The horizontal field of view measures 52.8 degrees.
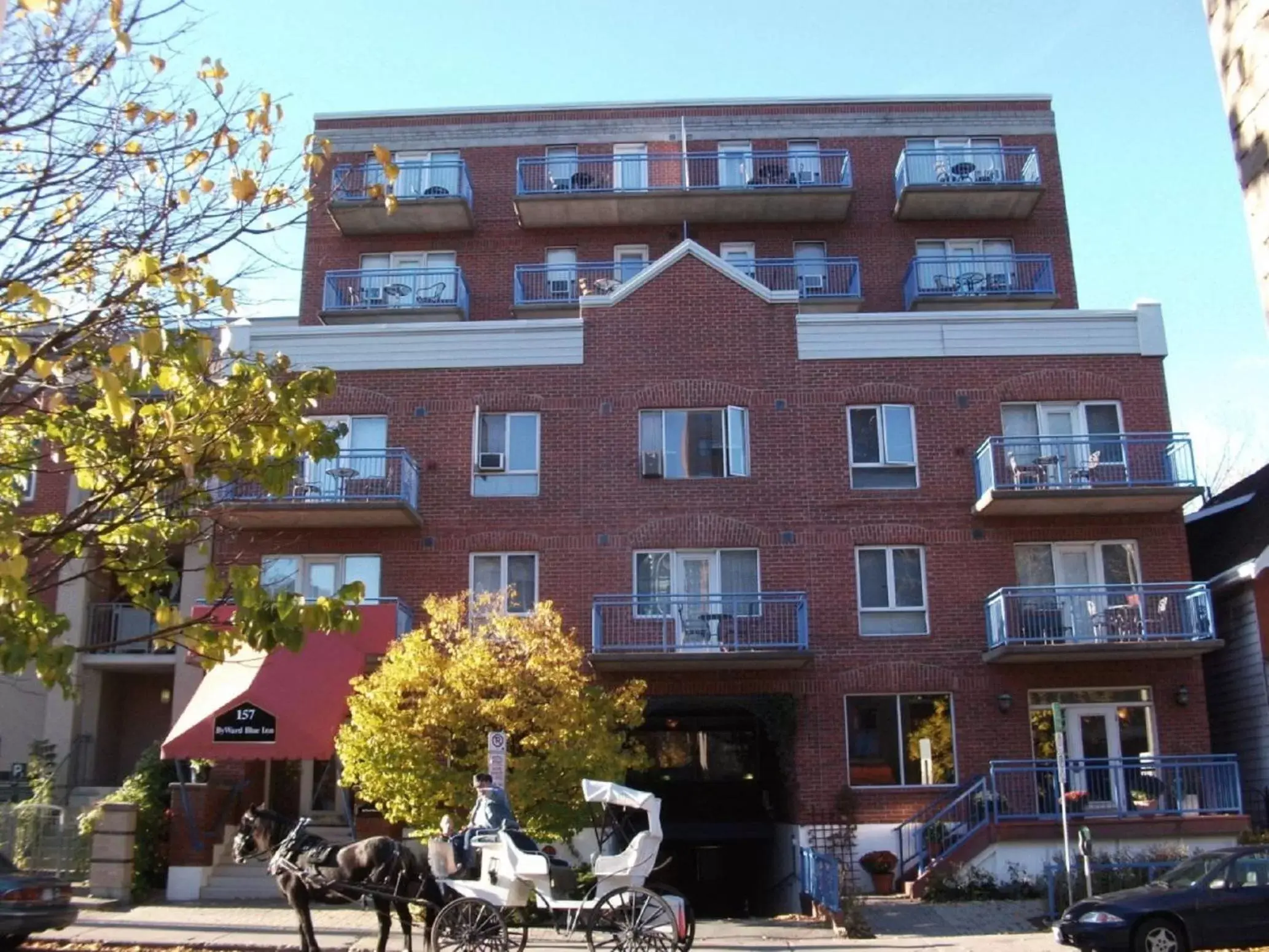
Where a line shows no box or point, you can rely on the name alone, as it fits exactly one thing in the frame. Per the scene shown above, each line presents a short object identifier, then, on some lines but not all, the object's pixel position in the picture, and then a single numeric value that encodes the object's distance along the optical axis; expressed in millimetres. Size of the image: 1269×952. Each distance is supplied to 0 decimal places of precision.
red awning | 20781
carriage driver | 14391
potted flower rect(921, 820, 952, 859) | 22094
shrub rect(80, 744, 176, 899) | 21548
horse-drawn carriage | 13797
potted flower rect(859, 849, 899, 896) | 22203
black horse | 14320
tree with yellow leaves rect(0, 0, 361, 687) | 8805
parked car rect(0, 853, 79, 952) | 15078
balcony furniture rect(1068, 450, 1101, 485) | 24516
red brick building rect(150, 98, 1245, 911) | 23766
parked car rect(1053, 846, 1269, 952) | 15555
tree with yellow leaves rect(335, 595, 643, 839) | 18750
